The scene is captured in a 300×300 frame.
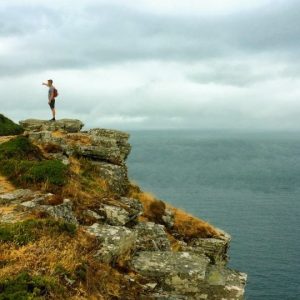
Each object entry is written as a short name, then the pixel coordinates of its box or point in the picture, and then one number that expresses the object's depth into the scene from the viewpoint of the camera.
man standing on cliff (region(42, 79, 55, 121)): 33.09
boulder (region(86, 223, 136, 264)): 12.63
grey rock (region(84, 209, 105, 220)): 16.22
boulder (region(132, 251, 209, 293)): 12.91
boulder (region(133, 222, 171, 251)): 16.27
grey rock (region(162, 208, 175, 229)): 24.75
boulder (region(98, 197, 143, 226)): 16.56
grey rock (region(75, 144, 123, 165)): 25.61
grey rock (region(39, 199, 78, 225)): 14.43
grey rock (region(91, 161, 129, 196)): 23.28
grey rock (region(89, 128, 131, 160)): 29.59
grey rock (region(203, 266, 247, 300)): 12.86
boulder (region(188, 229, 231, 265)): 24.89
